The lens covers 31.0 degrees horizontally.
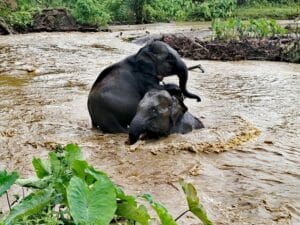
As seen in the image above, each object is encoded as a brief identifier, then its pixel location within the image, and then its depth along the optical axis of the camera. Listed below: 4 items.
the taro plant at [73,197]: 2.37
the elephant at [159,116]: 5.99
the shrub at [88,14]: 32.41
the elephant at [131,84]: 6.62
